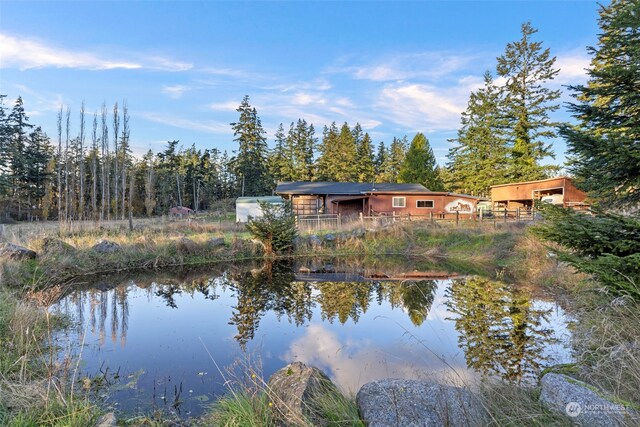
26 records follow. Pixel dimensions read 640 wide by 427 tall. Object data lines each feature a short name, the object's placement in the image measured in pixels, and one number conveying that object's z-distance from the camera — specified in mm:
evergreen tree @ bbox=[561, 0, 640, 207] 4660
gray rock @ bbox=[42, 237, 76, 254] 11508
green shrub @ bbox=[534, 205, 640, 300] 4227
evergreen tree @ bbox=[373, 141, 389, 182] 52844
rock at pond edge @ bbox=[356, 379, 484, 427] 2881
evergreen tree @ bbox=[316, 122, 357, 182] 47281
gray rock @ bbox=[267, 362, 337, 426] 3059
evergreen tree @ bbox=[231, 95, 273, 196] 46062
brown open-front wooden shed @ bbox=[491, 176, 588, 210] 23672
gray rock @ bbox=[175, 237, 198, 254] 15047
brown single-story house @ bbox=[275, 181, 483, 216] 29188
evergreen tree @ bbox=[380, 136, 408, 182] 51219
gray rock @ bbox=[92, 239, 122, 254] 13015
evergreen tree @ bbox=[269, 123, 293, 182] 50312
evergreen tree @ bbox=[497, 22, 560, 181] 29219
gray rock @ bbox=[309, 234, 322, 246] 18441
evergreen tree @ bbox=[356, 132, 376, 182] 48969
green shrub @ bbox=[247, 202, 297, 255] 16812
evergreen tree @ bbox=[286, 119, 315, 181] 49781
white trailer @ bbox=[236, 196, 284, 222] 27930
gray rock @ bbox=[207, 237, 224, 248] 16055
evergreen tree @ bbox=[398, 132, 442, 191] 39562
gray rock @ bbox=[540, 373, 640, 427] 2381
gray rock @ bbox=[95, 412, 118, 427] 3254
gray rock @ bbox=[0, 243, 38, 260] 9594
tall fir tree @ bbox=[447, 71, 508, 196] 32625
